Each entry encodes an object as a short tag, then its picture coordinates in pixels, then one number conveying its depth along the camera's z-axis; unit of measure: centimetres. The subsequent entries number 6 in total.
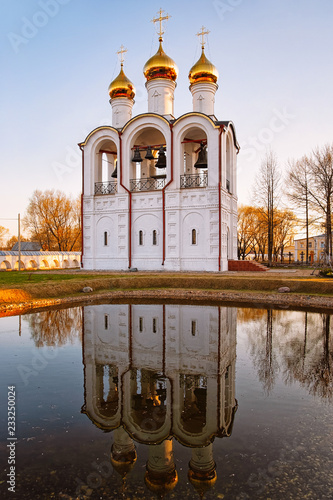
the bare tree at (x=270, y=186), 3309
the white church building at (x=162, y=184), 2220
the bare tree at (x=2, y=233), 6328
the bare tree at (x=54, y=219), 4609
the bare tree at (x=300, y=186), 3009
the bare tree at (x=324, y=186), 2823
